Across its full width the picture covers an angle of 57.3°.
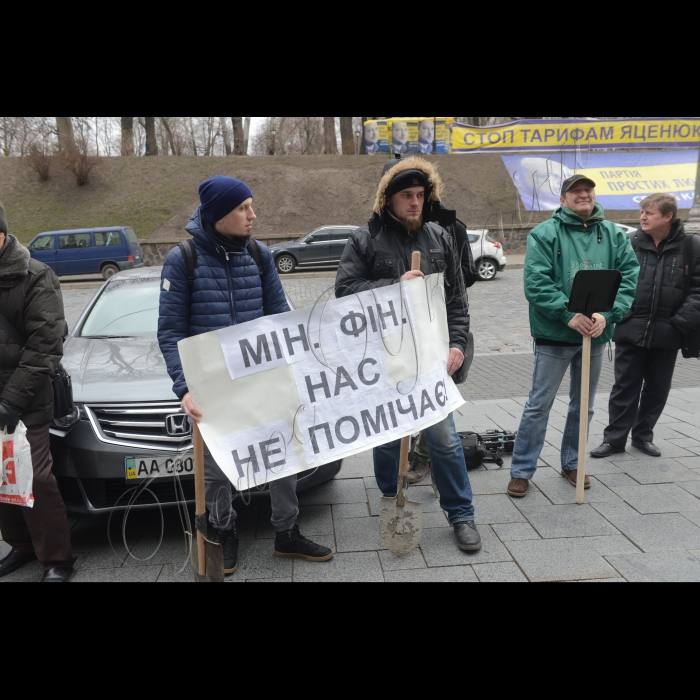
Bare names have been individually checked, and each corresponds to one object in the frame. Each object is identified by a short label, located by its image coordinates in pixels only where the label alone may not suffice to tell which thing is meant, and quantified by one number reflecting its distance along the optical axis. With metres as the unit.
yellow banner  28.34
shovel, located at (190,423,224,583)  2.97
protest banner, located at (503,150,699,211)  27.66
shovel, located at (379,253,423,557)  3.40
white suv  18.69
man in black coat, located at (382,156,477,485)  4.26
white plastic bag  3.14
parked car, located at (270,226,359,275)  22.30
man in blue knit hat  3.05
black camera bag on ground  4.82
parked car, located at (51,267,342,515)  3.44
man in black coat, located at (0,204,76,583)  3.09
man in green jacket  4.00
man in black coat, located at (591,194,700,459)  4.69
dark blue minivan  21.75
